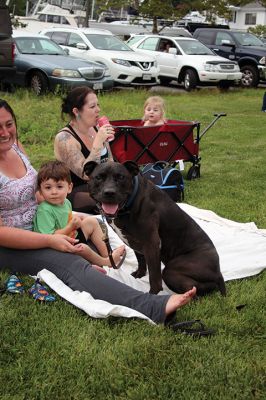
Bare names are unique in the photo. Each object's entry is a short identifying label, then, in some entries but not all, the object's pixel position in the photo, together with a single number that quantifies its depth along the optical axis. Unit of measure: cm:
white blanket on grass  343
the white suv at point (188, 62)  1709
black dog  365
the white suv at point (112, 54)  1551
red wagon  670
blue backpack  627
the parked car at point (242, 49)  1881
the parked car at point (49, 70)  1291
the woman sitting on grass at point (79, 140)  508
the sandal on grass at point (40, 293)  365
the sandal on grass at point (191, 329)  329
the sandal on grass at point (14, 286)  377
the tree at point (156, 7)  2861
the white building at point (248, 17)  5681
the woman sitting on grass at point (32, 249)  342
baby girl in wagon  729
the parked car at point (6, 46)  1273
